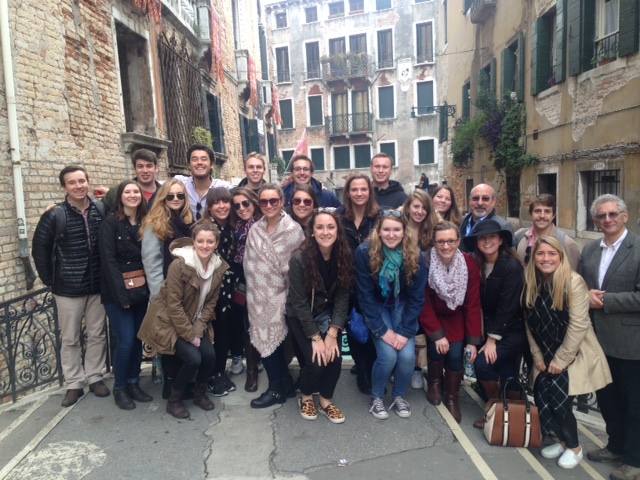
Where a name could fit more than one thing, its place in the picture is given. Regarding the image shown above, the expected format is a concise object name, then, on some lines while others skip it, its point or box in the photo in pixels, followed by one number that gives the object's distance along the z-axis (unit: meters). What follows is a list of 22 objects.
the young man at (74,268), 3.57
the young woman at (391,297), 3.43
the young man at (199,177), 4.37
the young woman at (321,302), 3.44
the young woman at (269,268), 3.63
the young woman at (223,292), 3.82
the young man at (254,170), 4.71
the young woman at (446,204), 4.45
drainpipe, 5.28
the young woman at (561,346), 3.05
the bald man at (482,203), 4.45
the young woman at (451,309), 3.50
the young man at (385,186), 4.46
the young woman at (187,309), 3.40
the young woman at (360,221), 3.94
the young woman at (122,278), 3.54
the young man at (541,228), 3.76
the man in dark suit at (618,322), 2.95
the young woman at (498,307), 3.41
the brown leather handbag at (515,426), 3.17
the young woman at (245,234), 3.92
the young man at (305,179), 4.60
